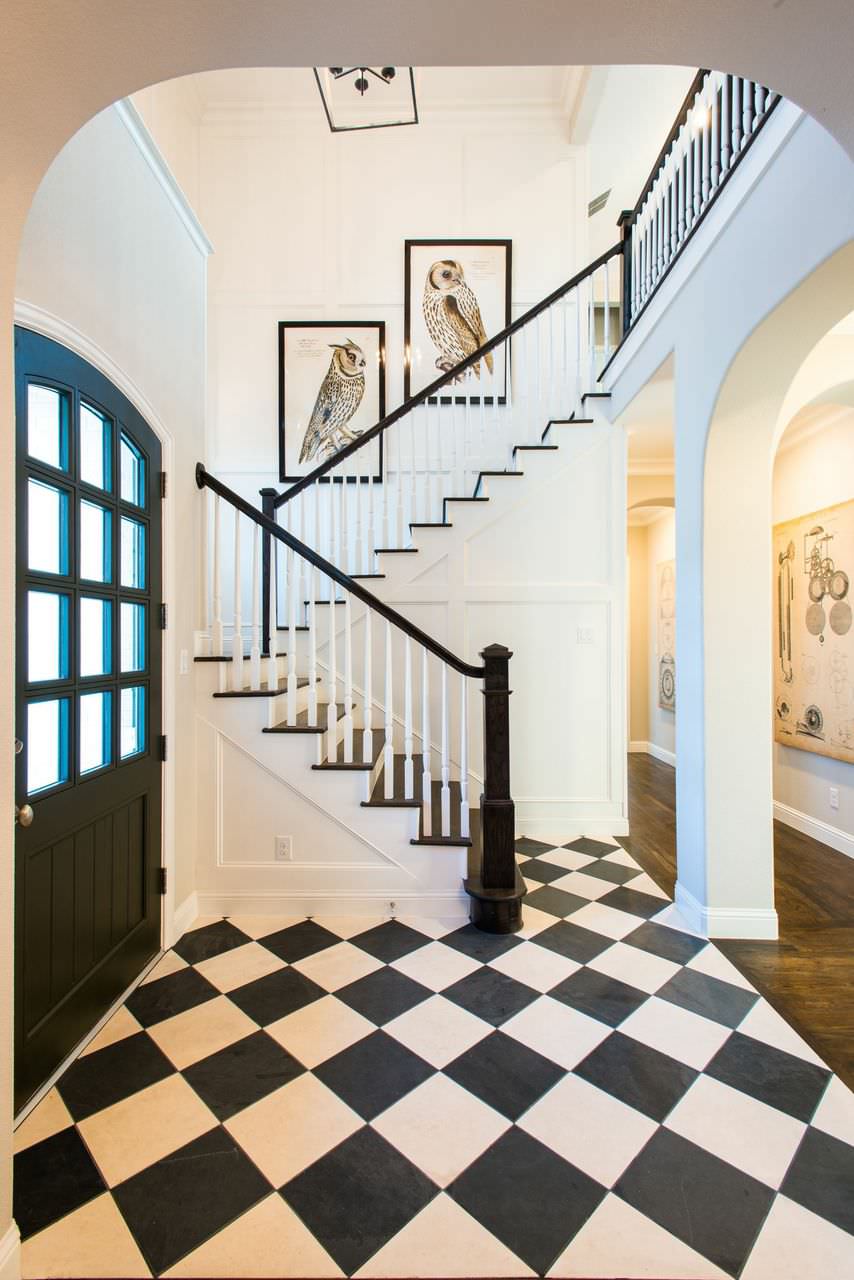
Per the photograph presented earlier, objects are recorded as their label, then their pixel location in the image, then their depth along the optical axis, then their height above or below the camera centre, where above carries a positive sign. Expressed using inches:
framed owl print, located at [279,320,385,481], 169.2 +77.3
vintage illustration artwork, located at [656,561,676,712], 225.1 +2.2
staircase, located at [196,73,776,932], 100.3 +7.0
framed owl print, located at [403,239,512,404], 169.0 +103.5
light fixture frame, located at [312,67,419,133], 115.5 +111.5
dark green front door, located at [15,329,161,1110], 59.8 -8.0
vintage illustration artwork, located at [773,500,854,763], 133.3 +1.0
